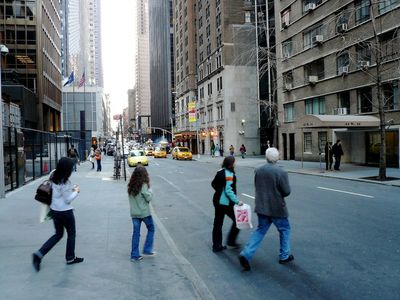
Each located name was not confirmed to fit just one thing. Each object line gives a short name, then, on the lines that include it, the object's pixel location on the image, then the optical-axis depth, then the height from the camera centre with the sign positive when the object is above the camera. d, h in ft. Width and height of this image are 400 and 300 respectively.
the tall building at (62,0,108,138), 298.35 +36.39
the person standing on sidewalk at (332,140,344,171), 76.28 -1.51
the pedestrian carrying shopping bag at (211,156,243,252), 22.13 -2.80
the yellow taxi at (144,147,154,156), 212.82 -1.98
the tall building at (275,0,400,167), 79.61 +16.15
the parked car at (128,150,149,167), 114.93 -2.76
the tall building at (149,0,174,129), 390.42 +94.98
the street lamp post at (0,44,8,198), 43.65 -2.24
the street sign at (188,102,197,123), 188.34 +16.80
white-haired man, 19.42 -2.79
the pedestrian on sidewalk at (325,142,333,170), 78.23 -2.32
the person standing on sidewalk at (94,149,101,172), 90.62 -1.84
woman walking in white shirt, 19.44 -2.91
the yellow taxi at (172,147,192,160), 159.74 -2.23
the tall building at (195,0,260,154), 178.70 +31.01
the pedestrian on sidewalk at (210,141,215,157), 179.93 -1.41
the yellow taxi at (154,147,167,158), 187.52 -2.35
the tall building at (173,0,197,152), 247.29 +55.38
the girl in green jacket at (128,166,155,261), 20.99 -2.75
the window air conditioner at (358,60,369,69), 83.54 +17.01
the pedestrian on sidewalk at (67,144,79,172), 71.67 -0.53
